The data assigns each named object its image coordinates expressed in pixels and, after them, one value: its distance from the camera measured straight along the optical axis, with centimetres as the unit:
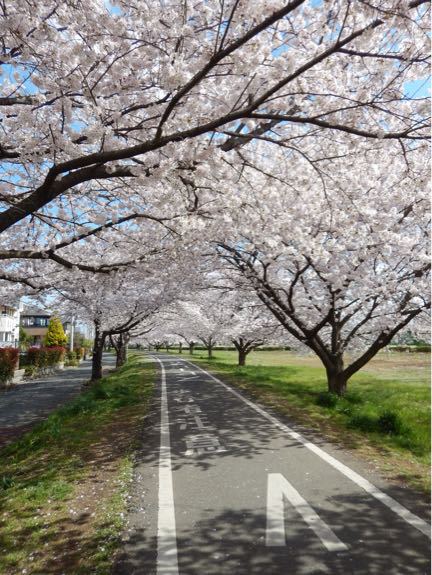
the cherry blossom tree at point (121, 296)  1396
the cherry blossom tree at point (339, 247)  951
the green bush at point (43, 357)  3099
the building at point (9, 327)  4950
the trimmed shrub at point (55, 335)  5362
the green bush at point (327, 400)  1219
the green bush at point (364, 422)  904
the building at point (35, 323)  8740
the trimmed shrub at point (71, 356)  4455
